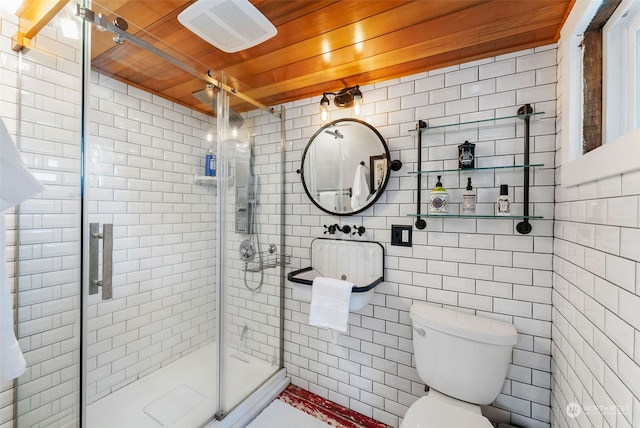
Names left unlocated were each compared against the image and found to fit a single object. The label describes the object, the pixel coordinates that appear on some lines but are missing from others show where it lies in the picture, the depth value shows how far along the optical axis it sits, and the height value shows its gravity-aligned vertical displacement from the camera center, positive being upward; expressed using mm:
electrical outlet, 1637 -144
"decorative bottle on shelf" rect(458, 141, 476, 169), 1415 +316
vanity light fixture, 1717 +769
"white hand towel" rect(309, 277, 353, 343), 1491 -541
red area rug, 1692 -1379
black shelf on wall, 1315 +376
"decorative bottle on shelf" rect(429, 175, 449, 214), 1465 +68
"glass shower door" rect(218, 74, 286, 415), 1839 -272
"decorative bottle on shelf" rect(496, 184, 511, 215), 1324 +59
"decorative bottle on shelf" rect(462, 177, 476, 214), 1404 +66
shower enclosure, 1234 -210
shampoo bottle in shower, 1985 +353
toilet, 1178 -757
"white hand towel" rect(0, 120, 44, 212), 769 +90
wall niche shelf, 1934 +228
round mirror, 1726 +318
